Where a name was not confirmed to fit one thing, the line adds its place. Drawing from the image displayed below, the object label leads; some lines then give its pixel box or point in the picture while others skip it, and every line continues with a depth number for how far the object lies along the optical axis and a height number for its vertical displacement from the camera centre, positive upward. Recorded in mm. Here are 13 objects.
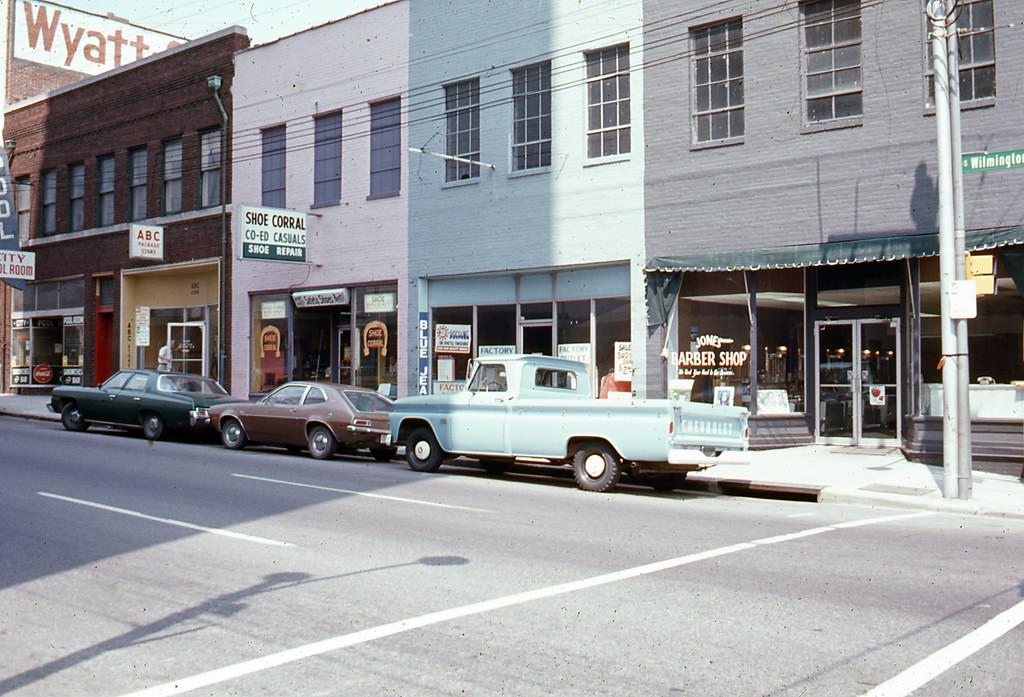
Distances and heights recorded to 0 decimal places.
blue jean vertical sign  23188 +892
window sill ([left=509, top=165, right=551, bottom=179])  21094 +4639
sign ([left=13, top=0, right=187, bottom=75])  38781 +14352
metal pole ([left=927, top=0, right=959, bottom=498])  13039 +2045
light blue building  20062 +4351
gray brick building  16031 +2981
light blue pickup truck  13062 -520
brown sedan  17297 -505
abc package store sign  28406 +4317
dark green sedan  20312 -178
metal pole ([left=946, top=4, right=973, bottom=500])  13031 +1991
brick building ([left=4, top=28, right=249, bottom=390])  28656 +5585
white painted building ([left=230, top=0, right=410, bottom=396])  24125 +4968
